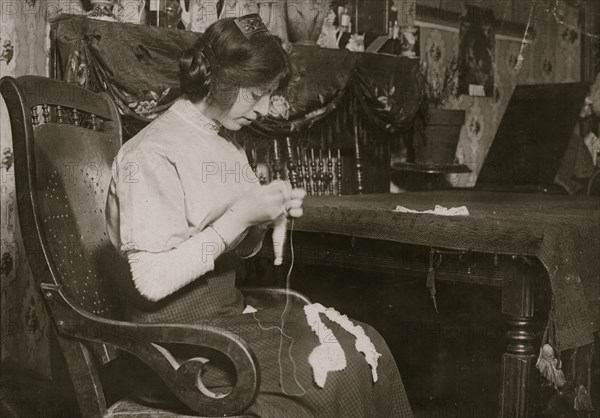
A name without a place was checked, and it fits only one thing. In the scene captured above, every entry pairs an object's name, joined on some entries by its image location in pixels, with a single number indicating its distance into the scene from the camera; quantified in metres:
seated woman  1.54
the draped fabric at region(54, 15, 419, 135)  3.09
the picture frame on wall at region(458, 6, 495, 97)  5.53
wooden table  2.29
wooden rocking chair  1.46
